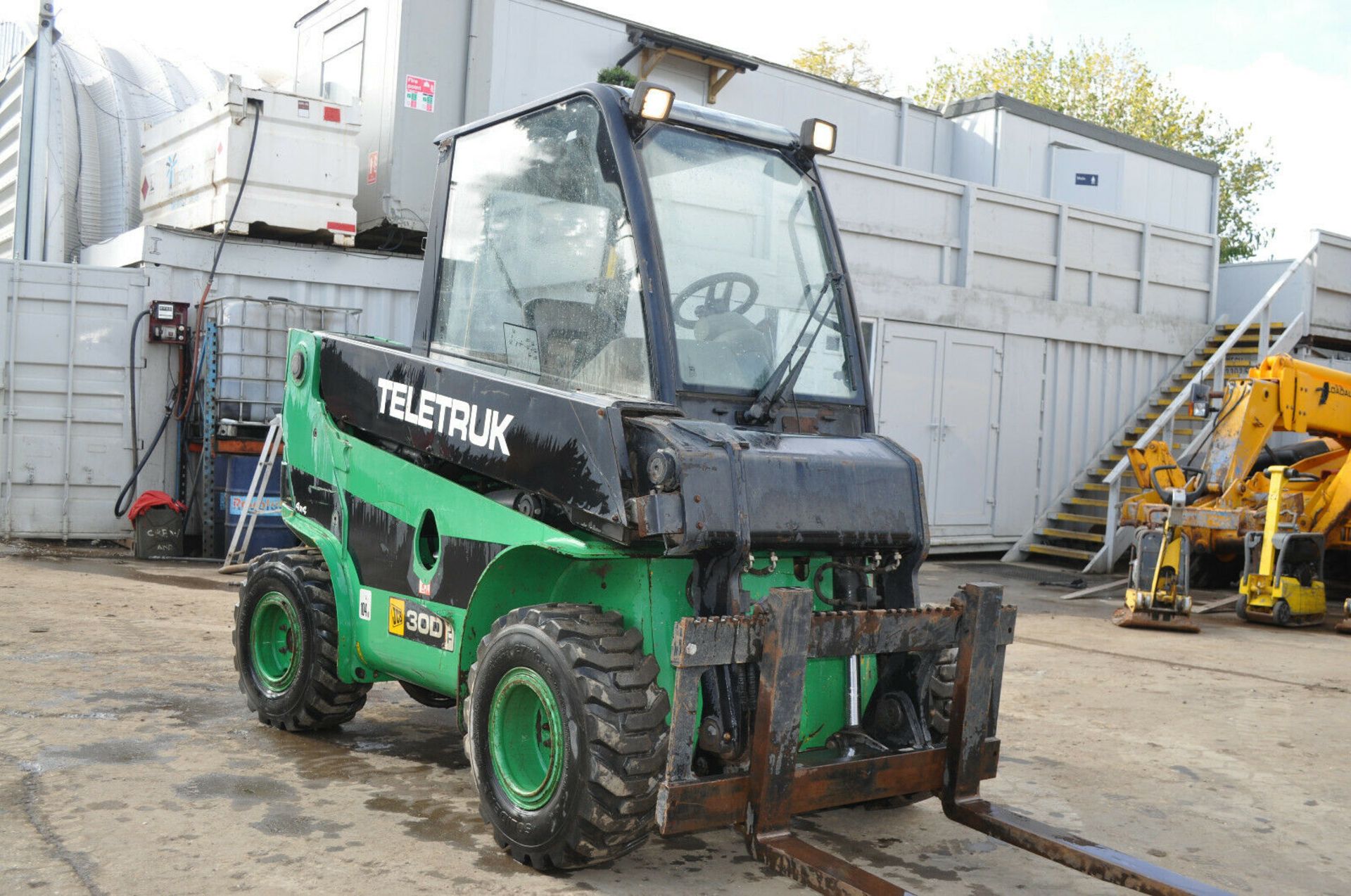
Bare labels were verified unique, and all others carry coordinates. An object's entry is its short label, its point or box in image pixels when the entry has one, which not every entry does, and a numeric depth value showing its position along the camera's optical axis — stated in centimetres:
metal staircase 1420
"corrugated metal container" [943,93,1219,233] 1823
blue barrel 1028
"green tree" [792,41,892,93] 3650
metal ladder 1004
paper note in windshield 430
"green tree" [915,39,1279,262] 3612
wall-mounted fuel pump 1071
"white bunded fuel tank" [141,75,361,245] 1070
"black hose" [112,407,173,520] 1067
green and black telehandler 357
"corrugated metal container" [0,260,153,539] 1069
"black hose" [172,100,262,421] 1053
